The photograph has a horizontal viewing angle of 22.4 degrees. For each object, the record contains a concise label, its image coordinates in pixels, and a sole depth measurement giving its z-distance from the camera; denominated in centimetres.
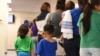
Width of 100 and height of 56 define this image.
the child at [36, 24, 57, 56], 379
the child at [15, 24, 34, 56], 455
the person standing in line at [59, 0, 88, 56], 359
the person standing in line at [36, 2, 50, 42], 500
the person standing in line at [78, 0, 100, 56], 302
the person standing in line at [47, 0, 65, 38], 446
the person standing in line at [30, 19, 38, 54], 567
